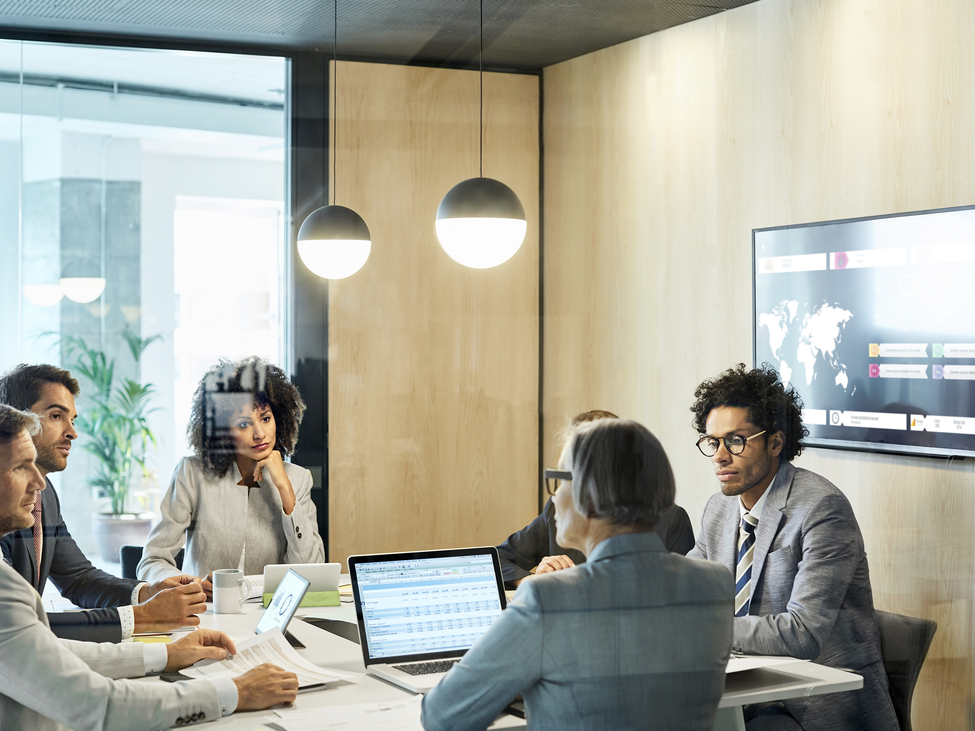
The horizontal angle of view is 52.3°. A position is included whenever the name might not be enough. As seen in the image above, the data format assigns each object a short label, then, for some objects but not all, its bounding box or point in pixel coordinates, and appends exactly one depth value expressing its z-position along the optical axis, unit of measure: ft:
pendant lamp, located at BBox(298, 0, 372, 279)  11.41
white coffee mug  8.79
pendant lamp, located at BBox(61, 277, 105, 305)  11.51
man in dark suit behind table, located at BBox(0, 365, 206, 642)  7.89
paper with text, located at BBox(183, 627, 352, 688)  6.85
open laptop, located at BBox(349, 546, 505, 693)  7.06
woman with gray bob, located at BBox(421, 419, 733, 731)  5.10
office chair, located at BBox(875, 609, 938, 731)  8.52
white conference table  6.38
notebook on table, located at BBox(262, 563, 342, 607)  9.12
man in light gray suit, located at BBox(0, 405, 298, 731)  5.62
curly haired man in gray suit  7.72
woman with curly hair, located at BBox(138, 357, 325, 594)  10.39
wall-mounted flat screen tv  9.41
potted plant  11.50
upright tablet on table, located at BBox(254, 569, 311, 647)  7.70
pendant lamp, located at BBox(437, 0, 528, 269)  9.70
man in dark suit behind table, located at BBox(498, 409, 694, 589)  6.74
